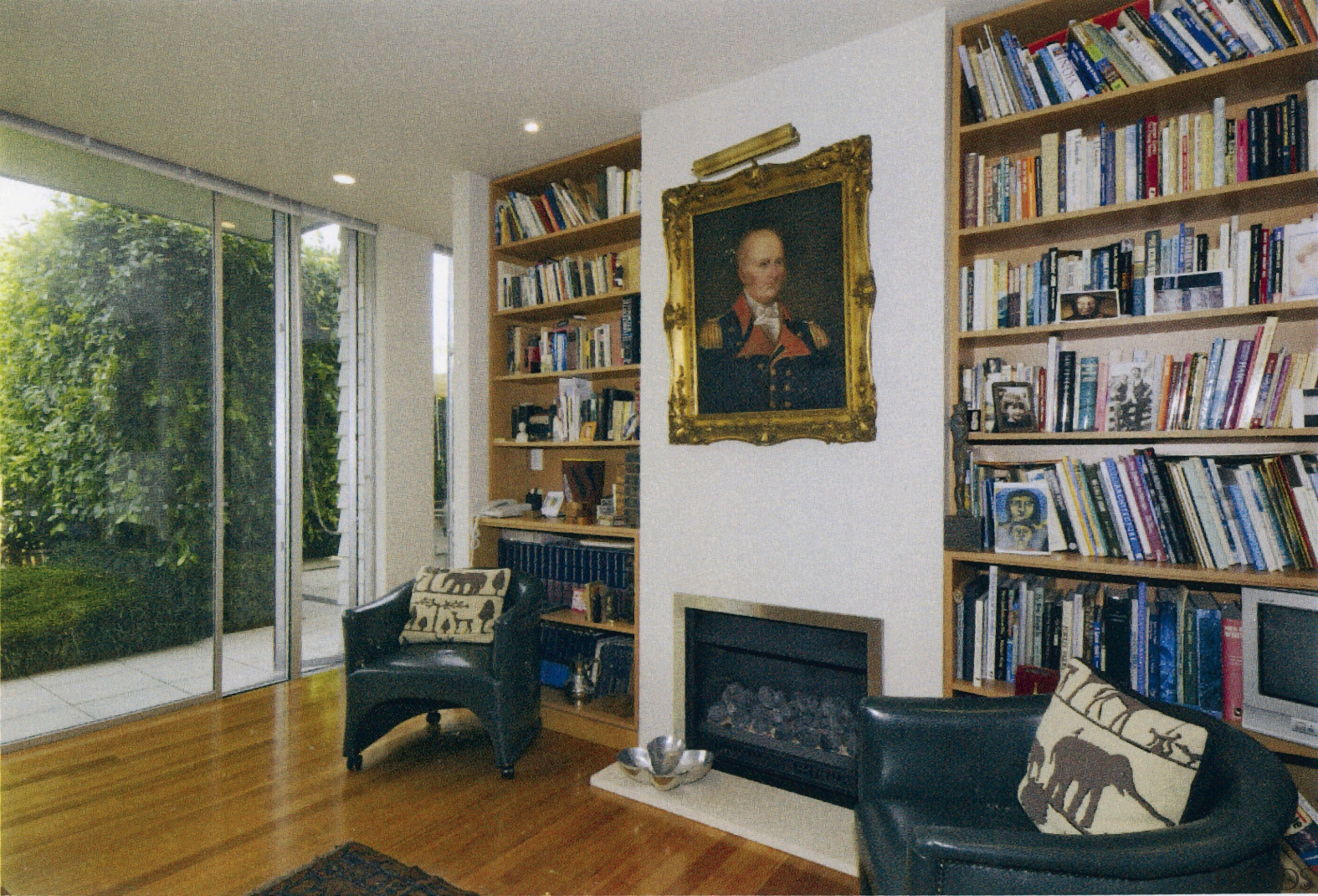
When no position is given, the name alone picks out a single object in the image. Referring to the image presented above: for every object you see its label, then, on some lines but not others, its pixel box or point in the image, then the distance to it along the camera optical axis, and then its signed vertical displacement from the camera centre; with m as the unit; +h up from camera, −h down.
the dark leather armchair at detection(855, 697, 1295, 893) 1.19 -0.73
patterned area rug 2.06 -1.30
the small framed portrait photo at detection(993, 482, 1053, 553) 2.22 -0.24
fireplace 2.58 -0.98
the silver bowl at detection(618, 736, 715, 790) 2.63 -1.24
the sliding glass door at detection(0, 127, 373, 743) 3.24 +0.06
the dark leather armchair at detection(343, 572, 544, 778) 2.80 -0.94
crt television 1.75 -0.57
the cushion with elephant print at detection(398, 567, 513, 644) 3.07 -0.71
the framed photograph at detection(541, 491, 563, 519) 3.66 -0.31
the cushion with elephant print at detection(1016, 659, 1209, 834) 1.38 -0.68
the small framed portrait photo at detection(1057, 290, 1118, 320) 2.16 +0.43
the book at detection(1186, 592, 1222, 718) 1.95 -0.61
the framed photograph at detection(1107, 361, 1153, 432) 2.12 +0.13
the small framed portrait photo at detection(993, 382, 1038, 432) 2.28 +0.11
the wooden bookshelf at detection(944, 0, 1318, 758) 1.97 +0.68
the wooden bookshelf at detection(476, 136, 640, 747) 3.26 +0.33
